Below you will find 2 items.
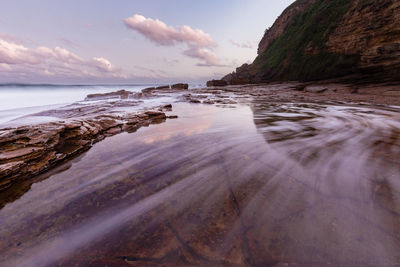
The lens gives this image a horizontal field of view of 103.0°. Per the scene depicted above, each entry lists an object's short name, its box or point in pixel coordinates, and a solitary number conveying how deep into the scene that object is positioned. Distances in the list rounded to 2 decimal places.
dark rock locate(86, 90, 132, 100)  17.70
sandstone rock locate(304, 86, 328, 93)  12.45
